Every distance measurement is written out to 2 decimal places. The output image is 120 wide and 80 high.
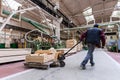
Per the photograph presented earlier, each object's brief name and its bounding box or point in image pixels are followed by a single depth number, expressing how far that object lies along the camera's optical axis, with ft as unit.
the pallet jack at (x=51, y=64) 12.96
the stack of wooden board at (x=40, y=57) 13.28
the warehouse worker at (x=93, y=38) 13.43
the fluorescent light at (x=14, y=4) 28.40
